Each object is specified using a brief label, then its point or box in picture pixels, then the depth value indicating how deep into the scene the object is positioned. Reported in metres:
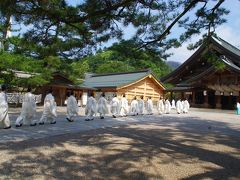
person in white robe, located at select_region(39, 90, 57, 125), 7.93
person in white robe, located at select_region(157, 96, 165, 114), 14.08
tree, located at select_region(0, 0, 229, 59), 5.08
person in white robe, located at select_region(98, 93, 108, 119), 10.03
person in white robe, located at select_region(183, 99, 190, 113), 15.26
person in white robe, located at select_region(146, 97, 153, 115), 13.26
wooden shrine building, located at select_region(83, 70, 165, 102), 20.33
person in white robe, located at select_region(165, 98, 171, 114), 14.60
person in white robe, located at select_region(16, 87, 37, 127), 7.35
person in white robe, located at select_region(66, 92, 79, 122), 8.73
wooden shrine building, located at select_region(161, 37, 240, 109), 17.22
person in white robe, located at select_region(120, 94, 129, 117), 11.53
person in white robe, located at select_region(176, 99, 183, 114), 15.05
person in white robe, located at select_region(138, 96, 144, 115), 12.95
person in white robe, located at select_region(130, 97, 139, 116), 12.67
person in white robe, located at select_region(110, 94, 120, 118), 11.16
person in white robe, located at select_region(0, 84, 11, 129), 6.65
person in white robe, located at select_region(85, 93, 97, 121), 9.46
